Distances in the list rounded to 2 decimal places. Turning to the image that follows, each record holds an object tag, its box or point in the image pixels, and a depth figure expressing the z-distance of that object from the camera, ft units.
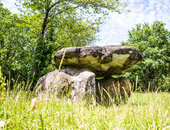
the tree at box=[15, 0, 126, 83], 32.32
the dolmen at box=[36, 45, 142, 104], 19.79
